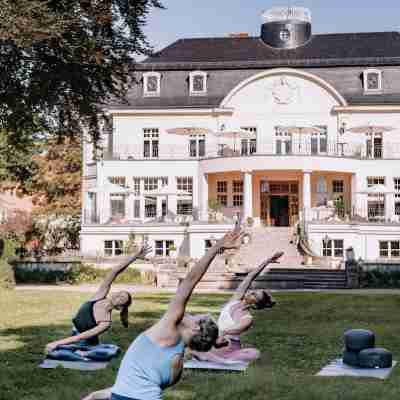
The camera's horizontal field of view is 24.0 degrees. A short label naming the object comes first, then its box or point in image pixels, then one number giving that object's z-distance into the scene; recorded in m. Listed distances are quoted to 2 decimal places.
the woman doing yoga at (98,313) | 10.95
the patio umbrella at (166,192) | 45.75
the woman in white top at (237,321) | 11.32
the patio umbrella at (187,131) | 46.00
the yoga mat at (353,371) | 11.52
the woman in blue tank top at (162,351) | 5.83
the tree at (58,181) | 55.50
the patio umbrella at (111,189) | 46.16
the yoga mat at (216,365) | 11.70
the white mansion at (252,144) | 45.19
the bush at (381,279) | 33.19
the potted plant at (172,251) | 42.72
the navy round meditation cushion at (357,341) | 12.26
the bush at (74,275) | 35.19
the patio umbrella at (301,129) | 44.75
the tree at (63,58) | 20.42
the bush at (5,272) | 30.12
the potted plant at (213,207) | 44.07
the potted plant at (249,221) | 44.53
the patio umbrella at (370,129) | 45.12
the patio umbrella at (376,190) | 44.38
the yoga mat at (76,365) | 11.61
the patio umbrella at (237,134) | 45.34
